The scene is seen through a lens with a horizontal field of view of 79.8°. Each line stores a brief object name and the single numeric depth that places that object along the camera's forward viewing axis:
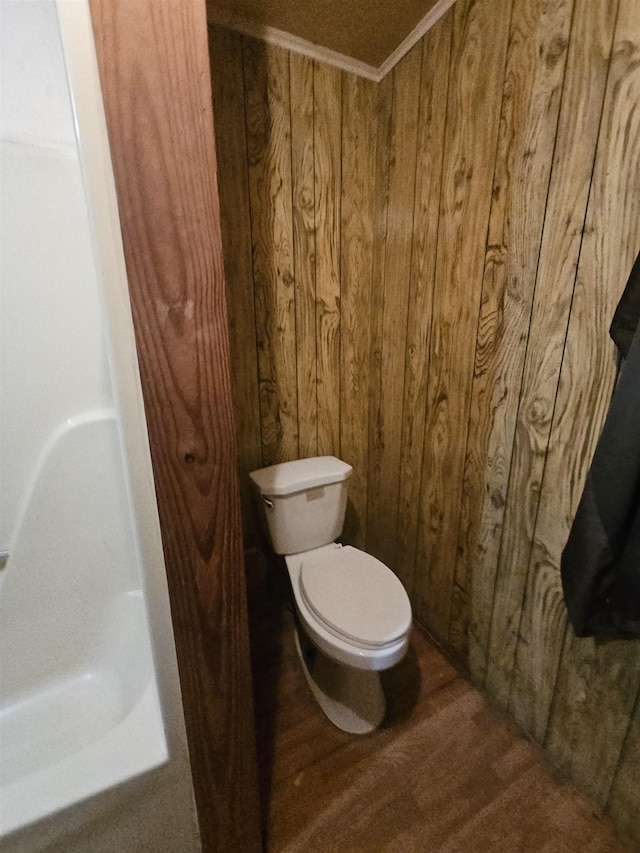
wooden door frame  0.51
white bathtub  1.16
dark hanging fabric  0.75
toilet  1.10
